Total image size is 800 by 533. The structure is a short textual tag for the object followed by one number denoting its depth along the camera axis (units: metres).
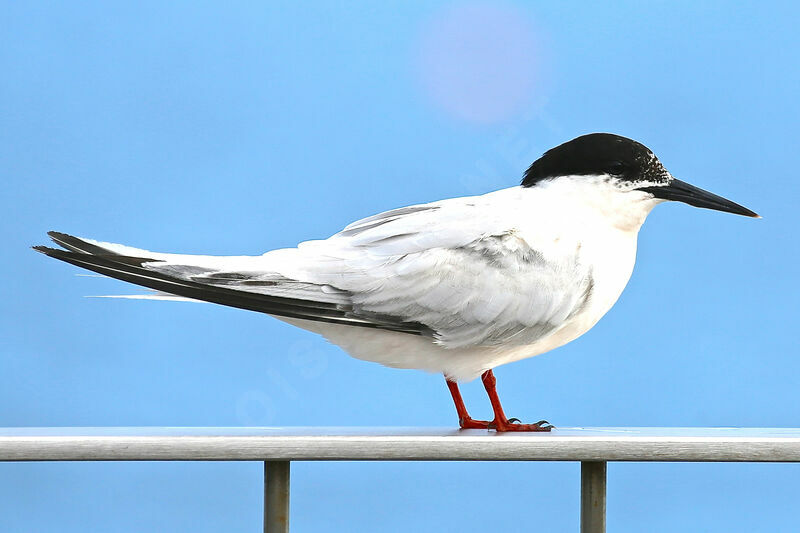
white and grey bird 4.50
